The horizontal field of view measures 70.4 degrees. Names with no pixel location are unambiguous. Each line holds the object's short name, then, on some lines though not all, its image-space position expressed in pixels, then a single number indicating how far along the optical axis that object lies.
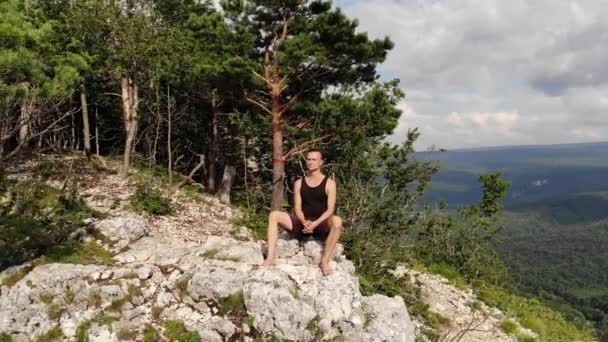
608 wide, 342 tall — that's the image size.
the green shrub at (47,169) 15.27
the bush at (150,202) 13.16
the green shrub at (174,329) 7.16
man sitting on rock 8.04
